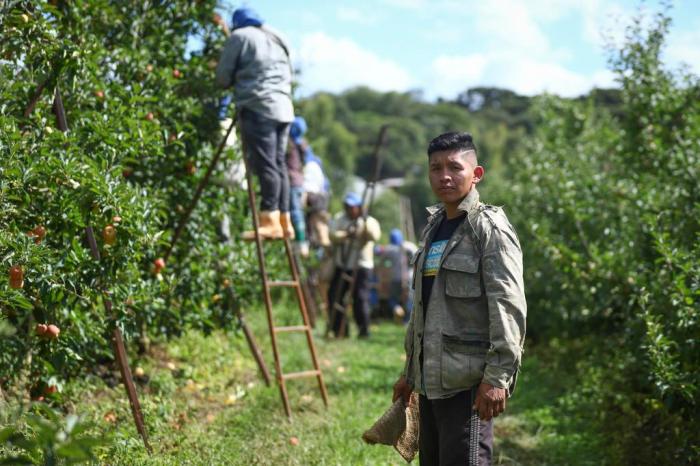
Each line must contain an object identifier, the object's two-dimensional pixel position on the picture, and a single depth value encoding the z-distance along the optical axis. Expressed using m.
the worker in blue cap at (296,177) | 9.76
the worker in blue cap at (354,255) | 11.20
